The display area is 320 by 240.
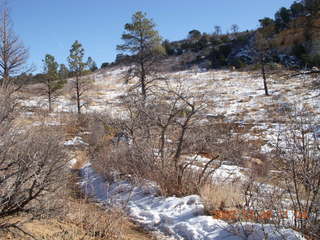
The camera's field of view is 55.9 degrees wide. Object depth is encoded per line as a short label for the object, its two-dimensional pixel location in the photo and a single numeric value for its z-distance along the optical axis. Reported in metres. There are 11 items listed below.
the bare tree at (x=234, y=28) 77.38
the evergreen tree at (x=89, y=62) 27.66
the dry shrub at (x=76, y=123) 20.31
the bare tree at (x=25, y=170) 3.96
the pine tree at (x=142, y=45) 19.08
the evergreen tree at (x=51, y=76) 27.27
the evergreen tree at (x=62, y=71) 28.44
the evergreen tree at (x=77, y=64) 26.81
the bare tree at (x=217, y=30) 75.69
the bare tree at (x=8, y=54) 15.34
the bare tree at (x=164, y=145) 7.02
